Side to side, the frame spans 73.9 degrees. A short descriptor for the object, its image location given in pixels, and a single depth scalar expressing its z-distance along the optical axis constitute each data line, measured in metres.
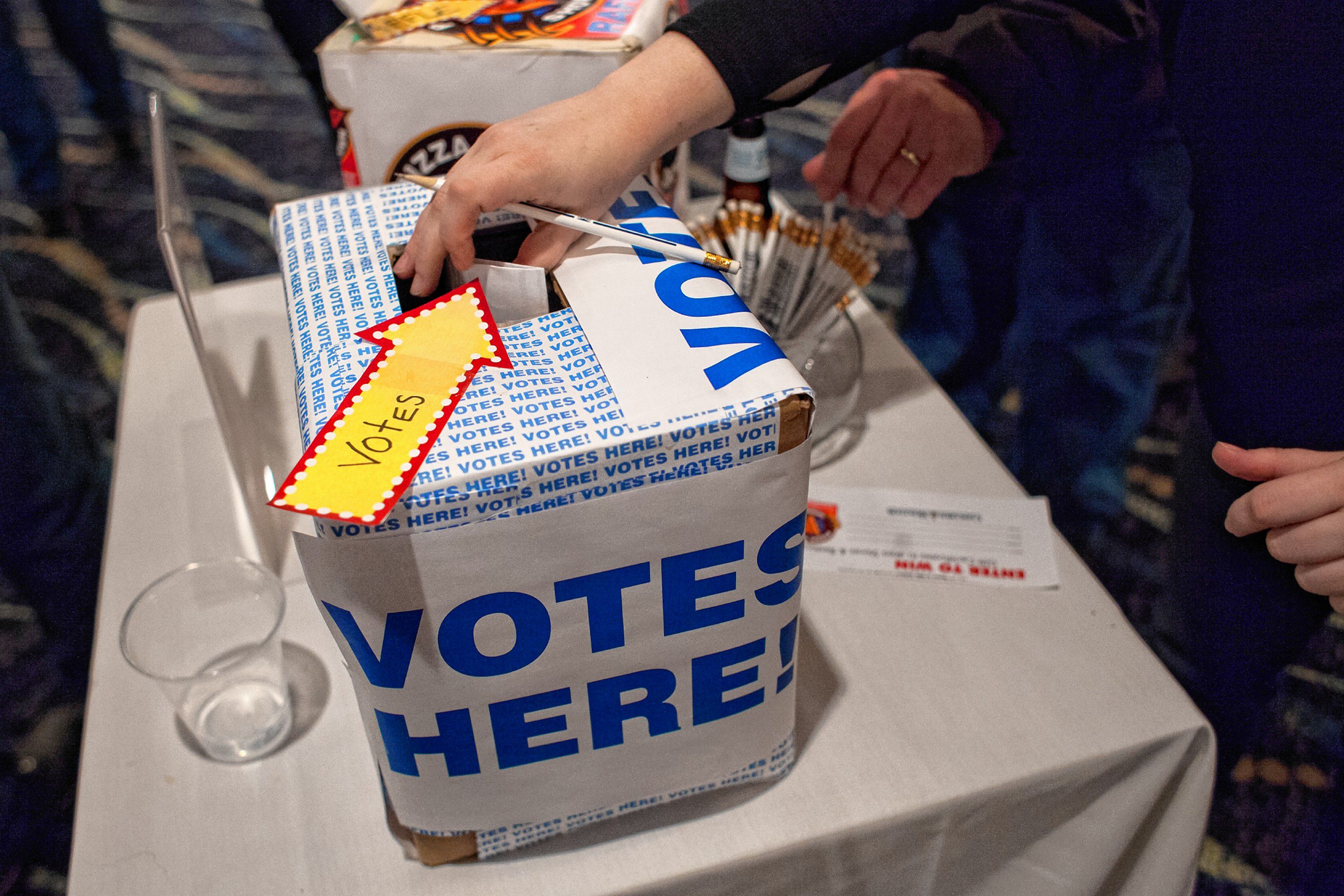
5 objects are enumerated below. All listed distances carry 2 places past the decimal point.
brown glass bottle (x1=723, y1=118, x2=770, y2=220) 0.92
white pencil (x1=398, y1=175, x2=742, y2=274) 0.54
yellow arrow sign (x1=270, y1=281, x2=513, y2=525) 0.40
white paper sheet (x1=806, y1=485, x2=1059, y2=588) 0.76
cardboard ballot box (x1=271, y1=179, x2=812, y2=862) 0.42
